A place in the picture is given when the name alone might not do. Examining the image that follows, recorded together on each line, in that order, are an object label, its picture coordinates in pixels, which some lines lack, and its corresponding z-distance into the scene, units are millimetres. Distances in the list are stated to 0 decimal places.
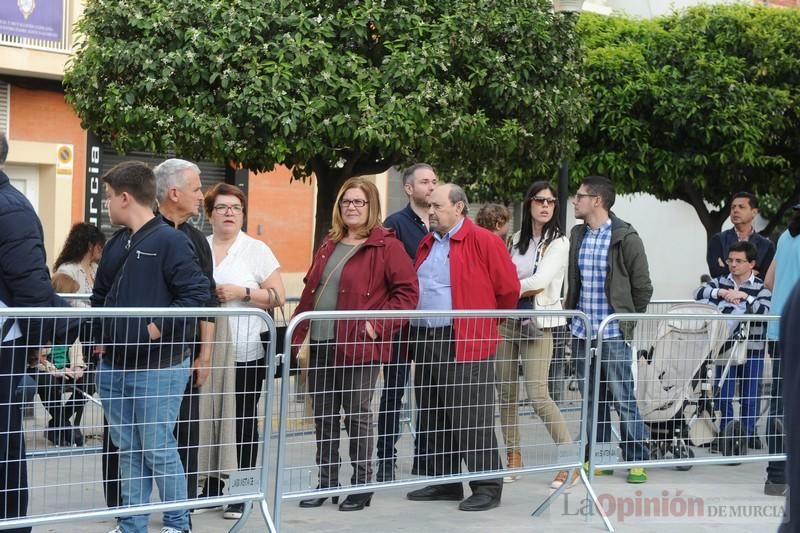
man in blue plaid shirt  8148
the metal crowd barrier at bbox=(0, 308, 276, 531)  5148
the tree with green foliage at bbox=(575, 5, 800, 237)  14398
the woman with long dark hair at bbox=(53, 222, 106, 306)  9523
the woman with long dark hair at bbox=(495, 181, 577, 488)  7004
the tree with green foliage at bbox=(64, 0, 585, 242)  9391
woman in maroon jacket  6223
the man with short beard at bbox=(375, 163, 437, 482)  6477
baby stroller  7512
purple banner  15875
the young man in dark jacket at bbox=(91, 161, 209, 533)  5375
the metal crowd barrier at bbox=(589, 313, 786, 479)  7387
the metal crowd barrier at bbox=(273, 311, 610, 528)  6141
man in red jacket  6570
